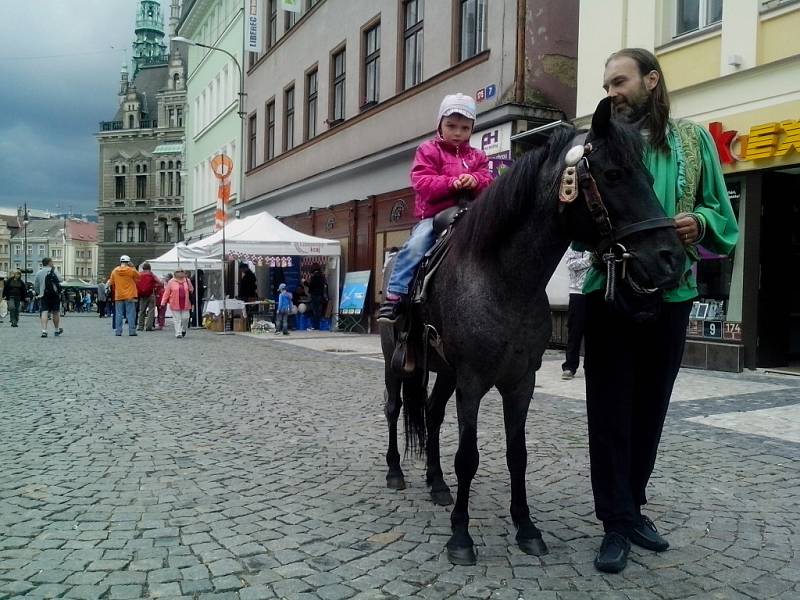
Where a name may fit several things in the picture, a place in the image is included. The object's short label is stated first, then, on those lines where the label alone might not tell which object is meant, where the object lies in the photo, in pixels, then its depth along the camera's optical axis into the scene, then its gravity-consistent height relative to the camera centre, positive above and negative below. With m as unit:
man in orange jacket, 17.45 -0.35
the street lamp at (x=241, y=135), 30.60 +6.51
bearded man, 3.04 -0.20
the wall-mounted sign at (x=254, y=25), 27.53 +10.07
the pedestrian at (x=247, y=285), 20.95 -0.14
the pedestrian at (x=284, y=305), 18.41 -0.63
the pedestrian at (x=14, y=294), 22.25 -0.57
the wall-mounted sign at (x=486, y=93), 13.94 +3.88
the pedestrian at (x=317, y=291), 19.72 -0.26
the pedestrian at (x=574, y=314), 8.73 -0.35
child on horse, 3.92 +0.60
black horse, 2.65 +0.12
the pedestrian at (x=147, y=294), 19.91 -0.44
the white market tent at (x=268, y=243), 17.77 +1.01
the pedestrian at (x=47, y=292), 17.05 -0.37
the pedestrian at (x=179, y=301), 17.56 -0.56
